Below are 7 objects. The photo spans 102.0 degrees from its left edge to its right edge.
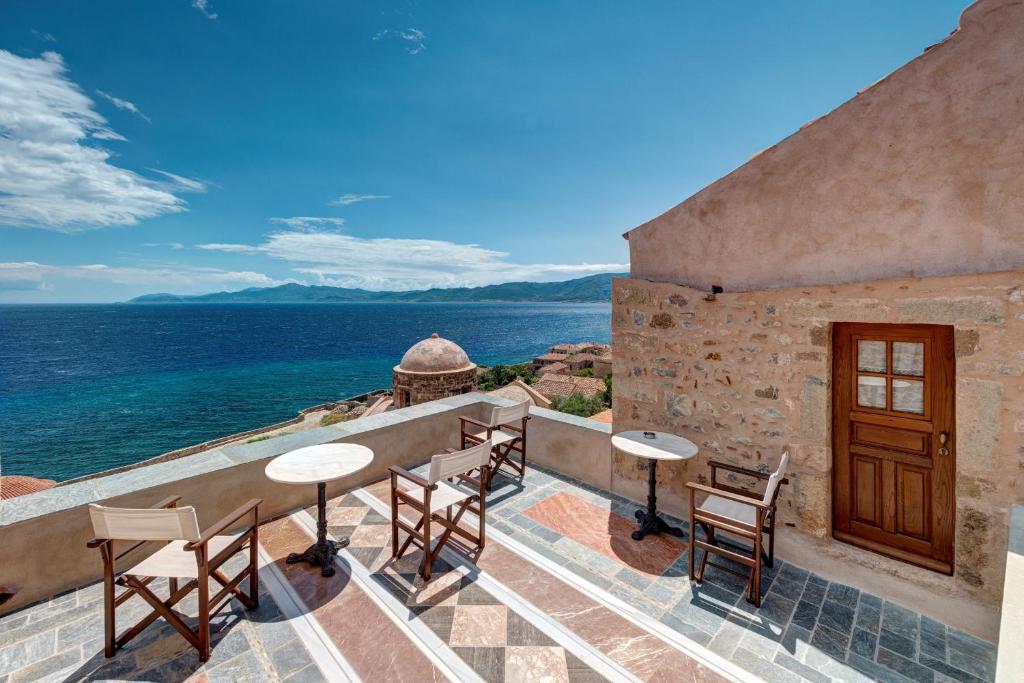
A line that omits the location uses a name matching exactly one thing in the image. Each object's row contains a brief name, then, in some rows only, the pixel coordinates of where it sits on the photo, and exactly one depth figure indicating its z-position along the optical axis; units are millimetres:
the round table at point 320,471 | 3490
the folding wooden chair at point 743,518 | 3248
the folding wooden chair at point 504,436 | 5469
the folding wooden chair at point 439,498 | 3502
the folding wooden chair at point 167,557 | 2482
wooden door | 3352
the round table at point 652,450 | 4164
